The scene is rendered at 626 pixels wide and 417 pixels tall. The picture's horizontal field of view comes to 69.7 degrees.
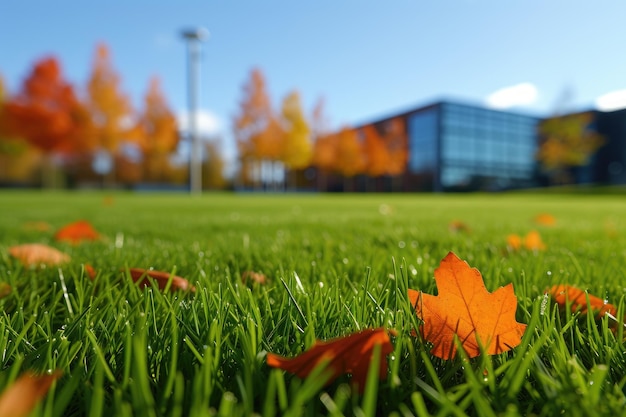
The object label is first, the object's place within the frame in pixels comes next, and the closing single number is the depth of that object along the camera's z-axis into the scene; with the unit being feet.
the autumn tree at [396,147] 120.78
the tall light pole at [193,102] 67.92
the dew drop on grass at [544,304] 2.20
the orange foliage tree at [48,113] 77.56
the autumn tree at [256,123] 92.94
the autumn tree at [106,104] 81.92
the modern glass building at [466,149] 122.21
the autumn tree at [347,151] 115.24
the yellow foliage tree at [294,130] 98.48
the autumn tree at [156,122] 95.45
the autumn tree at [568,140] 99.66
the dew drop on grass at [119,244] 5.45
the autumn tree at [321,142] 110.32
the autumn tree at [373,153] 118.42
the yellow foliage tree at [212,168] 142.82
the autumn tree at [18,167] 125.80
